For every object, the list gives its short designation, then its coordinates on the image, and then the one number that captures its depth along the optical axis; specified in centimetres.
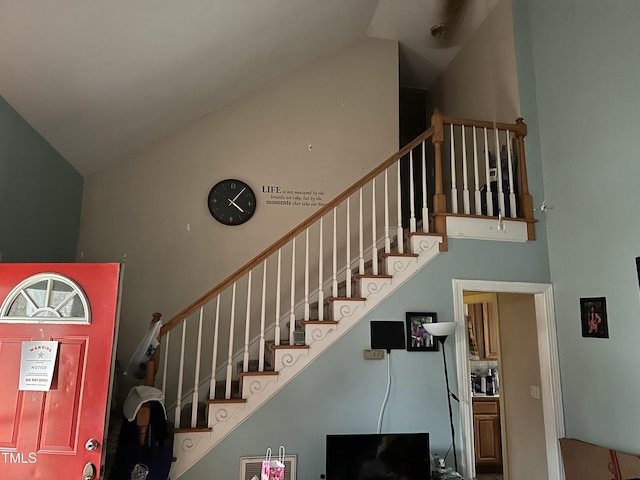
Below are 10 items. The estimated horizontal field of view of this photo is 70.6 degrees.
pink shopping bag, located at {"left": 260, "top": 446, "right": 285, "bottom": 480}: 283
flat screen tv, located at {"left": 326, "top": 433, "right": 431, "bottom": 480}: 305
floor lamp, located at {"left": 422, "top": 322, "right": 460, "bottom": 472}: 327
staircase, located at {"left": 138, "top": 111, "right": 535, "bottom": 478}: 322
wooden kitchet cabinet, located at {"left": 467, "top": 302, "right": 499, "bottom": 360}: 607
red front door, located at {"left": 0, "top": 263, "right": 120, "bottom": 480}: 244
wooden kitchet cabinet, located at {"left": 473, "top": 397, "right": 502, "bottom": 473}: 561
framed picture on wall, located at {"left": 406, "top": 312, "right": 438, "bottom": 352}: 355
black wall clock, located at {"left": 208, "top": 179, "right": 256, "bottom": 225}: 459
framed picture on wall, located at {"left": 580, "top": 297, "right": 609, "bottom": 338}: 333
